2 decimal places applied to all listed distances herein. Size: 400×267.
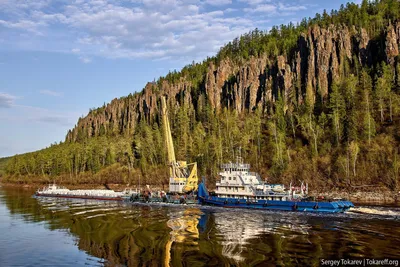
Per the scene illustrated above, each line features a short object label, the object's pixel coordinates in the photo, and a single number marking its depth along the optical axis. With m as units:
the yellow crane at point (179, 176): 101.38
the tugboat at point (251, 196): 67.81
